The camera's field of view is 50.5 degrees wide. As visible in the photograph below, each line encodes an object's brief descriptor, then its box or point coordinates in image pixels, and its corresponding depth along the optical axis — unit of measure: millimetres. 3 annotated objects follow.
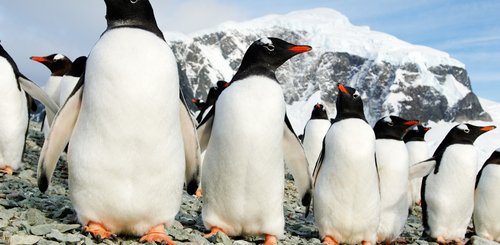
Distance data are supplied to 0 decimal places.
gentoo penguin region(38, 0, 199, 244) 3316
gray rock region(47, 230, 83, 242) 3159
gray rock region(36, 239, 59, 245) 3086
